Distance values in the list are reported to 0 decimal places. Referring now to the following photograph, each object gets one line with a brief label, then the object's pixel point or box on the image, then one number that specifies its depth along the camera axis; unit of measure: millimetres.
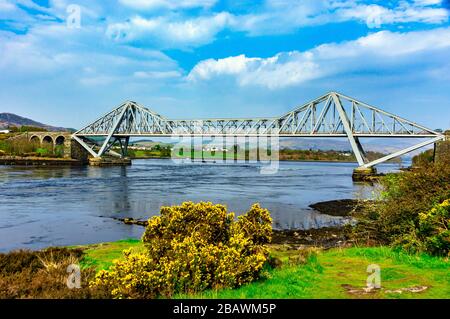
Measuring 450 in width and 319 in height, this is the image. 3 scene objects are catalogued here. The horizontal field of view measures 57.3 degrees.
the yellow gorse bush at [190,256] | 7234
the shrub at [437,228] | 10328
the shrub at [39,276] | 6906
